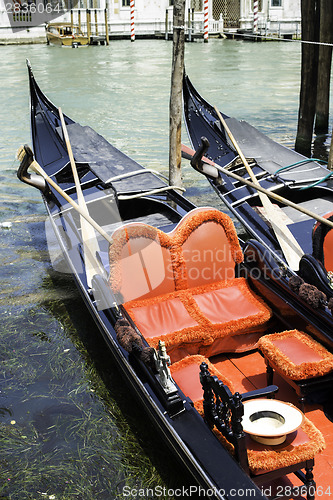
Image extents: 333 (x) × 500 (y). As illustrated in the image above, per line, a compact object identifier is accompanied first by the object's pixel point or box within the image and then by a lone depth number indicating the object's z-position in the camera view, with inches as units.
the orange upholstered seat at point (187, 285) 108.0
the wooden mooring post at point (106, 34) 696.9
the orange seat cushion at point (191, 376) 91.3
